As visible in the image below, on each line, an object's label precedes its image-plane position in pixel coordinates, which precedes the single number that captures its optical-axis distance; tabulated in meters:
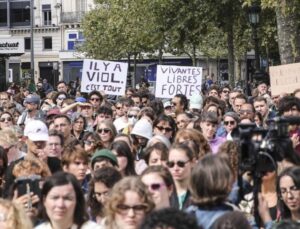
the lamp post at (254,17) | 38.59
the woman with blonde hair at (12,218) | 9.46
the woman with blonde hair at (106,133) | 16.66
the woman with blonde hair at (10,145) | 14.73
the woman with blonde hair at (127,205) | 9.16
